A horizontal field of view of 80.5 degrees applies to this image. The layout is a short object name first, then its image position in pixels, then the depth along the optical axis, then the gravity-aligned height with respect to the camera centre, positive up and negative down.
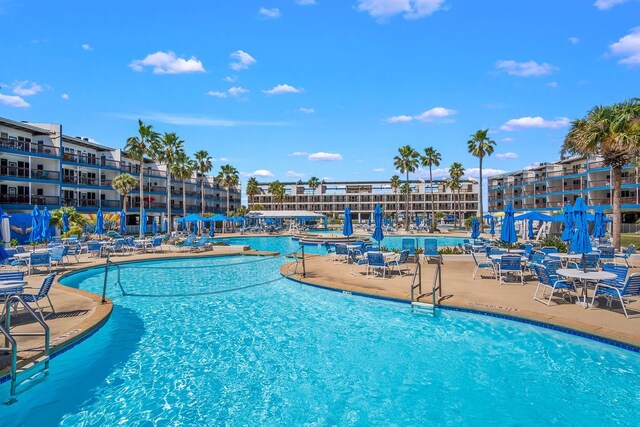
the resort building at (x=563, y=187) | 47.94 +3.49
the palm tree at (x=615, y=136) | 20.73 +4.00
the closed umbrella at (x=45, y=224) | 20.67 -0.57
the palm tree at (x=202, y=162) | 56.75 +7.74
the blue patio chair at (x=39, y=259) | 14.65 -1.72
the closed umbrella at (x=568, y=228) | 14.58 -0.82
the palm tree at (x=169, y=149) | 43.50 +7.43
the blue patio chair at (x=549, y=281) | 10.02 -1.93
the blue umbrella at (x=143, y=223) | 33.41 -0.85
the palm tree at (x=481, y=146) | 48.22 +8.14
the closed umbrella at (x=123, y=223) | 40.59 -1.02
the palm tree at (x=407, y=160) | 62.28 +8.48
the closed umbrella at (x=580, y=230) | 10.26 -0.61
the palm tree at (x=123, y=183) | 41.12 +3.34
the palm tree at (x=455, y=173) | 68.81 +6.72
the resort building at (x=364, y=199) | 110.31 +3.71
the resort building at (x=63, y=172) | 34.94 +4.75
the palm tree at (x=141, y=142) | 39.00 +7.46
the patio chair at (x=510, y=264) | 12.56 -1.83
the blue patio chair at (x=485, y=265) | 14.21 -2.33
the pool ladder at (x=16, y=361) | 5.74 -2.49
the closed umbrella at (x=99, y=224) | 28.31 -0.76
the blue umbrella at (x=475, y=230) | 29.54 -1.62
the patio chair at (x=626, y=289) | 8.84 -1.96
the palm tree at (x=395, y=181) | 88.43 +6.95
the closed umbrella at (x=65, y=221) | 28.06 -0.50
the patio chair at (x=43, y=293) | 8.55 -1.84
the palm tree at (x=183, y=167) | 45.31 +5.85
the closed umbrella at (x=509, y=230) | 15.34 -0.86
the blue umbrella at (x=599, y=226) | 21.61 -1.02
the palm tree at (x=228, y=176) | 65.64 +6.46
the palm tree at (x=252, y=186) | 84.19 +5.87
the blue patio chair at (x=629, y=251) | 18.23 -2.10
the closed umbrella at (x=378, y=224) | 18.68 -0.66
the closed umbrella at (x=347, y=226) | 20.83 -0.83
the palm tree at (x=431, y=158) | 61.34 +8.56
